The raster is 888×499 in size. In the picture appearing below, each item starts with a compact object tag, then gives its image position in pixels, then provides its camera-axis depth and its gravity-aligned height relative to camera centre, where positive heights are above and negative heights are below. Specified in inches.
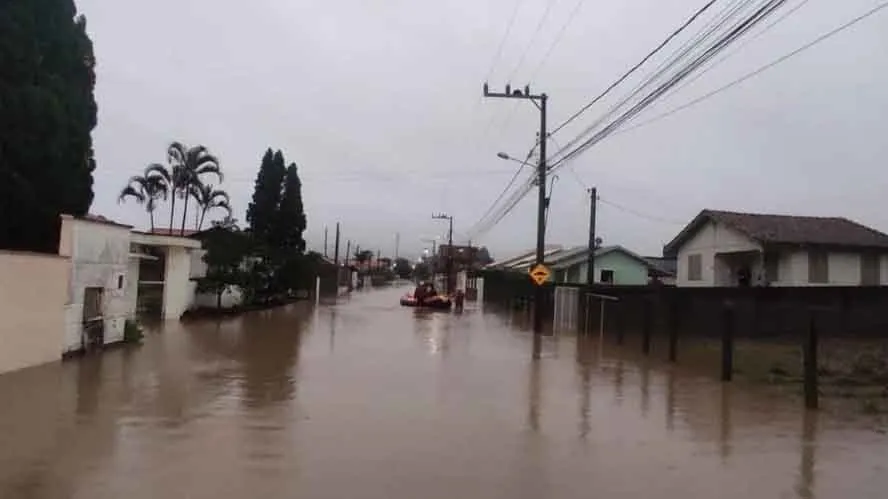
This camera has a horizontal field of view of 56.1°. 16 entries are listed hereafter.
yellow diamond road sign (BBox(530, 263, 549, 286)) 1123.5 +31.4
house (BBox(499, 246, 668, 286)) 2085.4 +84.8
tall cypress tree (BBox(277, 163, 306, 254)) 1971.0 +172.6
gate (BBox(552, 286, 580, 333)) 1142.3 -15.2
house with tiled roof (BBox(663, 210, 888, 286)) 1168.8 +81.8
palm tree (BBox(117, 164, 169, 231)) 1620.3 +186.8
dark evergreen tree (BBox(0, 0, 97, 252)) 632.4 +128.7
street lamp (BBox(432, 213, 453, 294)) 3043.3 +99.9
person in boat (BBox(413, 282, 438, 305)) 1935.2 +0.8
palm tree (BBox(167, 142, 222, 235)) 1660.9 +236.4
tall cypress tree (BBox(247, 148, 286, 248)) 1955.0 +214.5
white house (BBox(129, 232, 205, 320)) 1130.7 +14.9
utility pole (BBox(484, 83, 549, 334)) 1127.6 +141.4
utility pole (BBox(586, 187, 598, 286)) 1573.6 +138.6
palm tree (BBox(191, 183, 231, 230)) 1702.8 +182.6
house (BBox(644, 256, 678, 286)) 2135.2 +96.3
